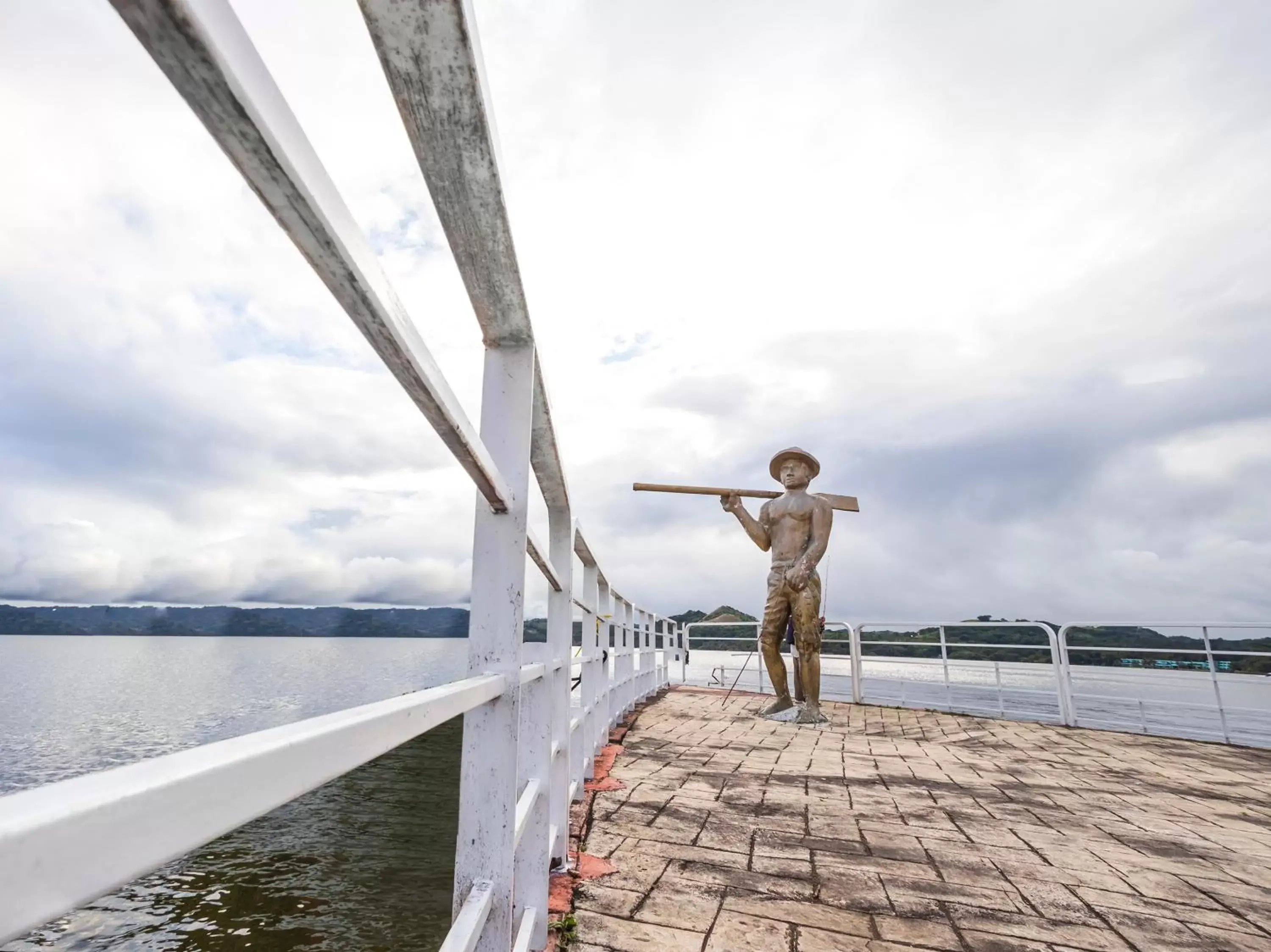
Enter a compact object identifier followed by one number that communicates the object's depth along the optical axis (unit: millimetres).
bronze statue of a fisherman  6004
